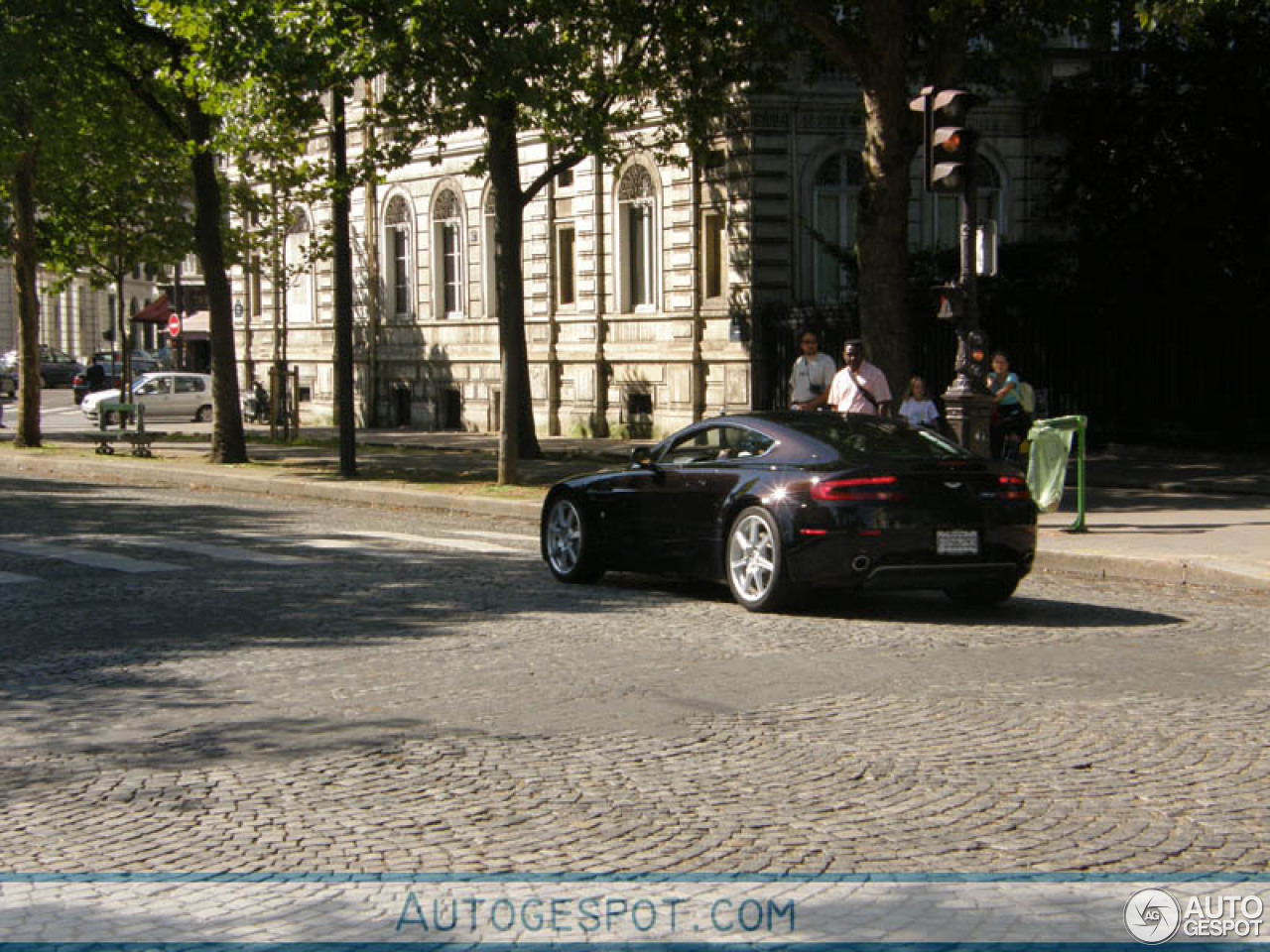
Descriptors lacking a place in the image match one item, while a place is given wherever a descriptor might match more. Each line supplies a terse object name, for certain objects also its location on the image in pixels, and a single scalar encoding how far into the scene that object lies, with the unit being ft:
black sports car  35.12
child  61.26
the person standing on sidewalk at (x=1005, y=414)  65.46
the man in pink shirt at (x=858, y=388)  56.49
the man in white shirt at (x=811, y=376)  61.41
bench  99.40
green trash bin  50.75
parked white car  153.38
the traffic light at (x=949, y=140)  49.06
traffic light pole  50.47
